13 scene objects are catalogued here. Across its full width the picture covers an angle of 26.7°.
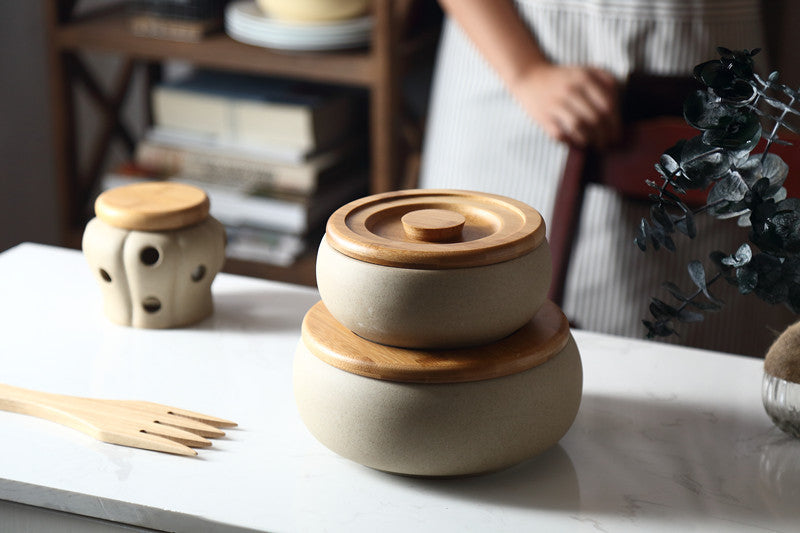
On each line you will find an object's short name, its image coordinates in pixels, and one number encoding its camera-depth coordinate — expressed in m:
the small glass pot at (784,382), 1.28
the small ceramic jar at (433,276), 1.19
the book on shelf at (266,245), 2.90
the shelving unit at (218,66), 2.60
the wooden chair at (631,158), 1.71
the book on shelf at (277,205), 2.86
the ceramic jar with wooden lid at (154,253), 1.46
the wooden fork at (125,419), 1.28
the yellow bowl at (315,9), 2.59
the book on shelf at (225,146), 2.87
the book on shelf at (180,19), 2.76
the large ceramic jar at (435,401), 1.20
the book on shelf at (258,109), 2.86
